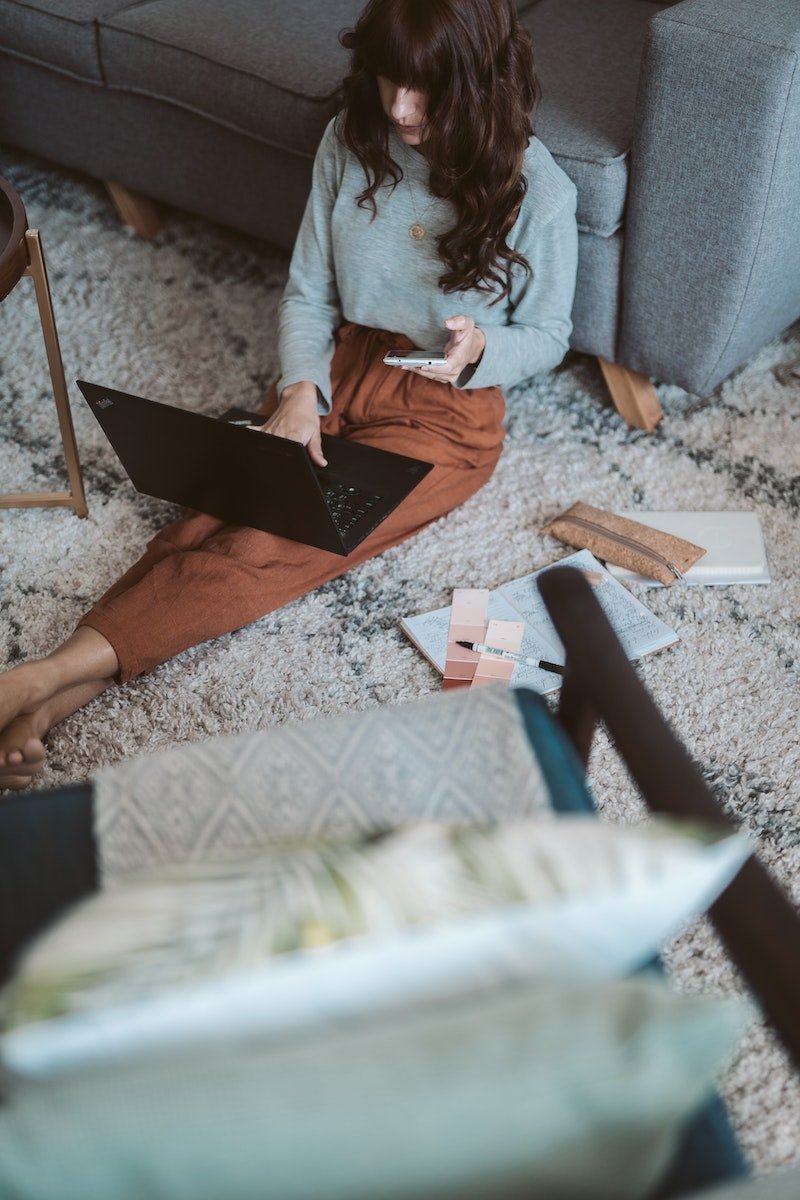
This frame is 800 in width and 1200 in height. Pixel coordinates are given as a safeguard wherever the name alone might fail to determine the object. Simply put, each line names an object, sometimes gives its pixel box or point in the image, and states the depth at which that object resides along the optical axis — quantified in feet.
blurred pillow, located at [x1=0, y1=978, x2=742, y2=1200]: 1.69
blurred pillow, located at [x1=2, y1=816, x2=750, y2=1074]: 1.77
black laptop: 4.68
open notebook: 5.09
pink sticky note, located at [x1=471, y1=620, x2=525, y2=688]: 5.04
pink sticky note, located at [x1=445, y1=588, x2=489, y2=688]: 5.07
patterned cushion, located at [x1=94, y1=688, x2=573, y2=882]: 2.72
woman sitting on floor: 4.62
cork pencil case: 5.47
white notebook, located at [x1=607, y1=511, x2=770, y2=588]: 5.54
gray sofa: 5.10
